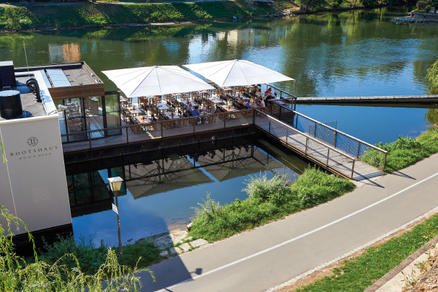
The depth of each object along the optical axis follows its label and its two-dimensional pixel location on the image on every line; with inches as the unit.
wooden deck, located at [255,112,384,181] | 654.5
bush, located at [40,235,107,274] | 443.8
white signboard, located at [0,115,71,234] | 470.9
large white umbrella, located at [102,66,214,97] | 758.7
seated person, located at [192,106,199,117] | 828.6
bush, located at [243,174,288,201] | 579.8
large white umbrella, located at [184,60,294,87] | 839.1
